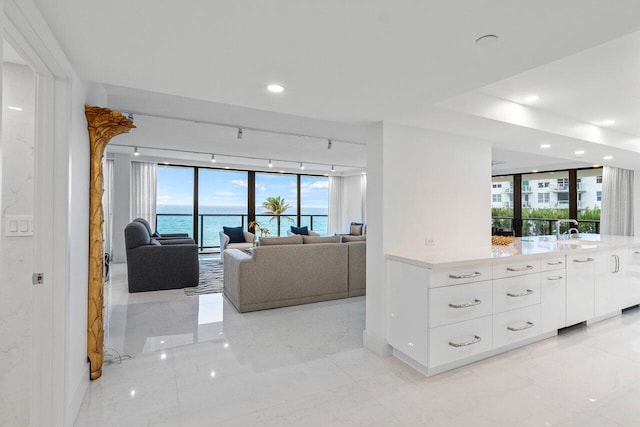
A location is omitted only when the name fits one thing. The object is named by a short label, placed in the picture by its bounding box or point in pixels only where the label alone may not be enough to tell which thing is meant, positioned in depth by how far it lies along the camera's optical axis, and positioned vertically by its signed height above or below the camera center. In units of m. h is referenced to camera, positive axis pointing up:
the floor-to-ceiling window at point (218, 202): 8.75 +0.30
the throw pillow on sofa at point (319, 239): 4.56 -0.38
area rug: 4.93 -1.20
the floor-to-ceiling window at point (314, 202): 10.30 +0.35
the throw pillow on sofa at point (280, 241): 4.30 -0.38
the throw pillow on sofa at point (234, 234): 7.49 -0.51
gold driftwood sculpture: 2.32 -0.14
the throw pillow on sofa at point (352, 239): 4.95 -0.40
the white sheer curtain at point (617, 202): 5.95 +0.24
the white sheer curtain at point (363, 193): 9.82 +0.63
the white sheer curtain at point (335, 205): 10.50 +0.25
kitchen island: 2.48 -0.75
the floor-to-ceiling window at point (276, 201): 9.55 +0.35
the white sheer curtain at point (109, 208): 6.99 +0.08
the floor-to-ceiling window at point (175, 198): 8.47 +0.37
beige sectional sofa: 4.01 -0.81
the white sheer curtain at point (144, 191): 7.67 +0.51
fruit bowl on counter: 3.53 -0.30
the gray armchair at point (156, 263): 4.77 -0.79
